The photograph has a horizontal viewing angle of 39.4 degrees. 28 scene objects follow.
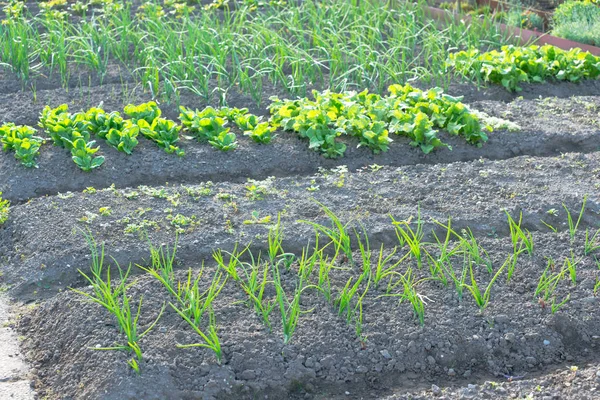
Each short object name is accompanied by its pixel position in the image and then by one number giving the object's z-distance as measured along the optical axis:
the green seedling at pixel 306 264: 3.26
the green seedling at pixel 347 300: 3.12
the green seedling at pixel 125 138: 4.53
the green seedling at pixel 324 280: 3.23
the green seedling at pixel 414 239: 3.43
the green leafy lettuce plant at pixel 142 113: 4.81
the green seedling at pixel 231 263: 3.27
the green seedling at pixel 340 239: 3.41
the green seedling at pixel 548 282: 3.25
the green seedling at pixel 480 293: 3.18
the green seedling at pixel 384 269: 3.29
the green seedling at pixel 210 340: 2.90
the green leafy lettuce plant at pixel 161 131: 4.63
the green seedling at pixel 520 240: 3.45
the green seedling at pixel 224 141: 4.60
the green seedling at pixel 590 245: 3.57
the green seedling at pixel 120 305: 2.95
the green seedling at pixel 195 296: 3.05
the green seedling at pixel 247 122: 4.83
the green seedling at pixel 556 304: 3.19
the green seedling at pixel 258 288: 3.11
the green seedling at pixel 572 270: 3.34
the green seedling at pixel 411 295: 3.15
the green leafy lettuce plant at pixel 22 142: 4.40
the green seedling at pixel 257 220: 3.82
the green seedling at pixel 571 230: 3.59
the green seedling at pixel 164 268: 3.19
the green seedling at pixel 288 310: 3.02
